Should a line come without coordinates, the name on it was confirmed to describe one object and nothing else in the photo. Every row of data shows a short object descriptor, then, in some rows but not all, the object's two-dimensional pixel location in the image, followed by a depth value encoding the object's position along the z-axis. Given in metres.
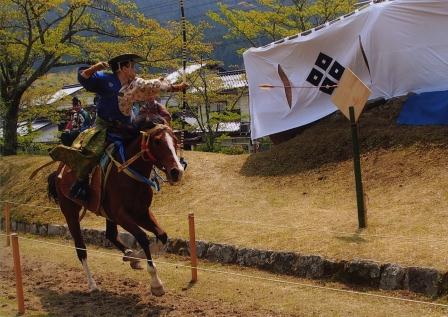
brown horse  5.59
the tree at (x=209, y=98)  22.34
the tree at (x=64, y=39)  17.61
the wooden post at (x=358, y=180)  7.35
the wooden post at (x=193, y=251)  6.55
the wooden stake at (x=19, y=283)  5.89
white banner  11.06
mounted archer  6.24
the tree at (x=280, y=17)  19.61
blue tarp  10.53
